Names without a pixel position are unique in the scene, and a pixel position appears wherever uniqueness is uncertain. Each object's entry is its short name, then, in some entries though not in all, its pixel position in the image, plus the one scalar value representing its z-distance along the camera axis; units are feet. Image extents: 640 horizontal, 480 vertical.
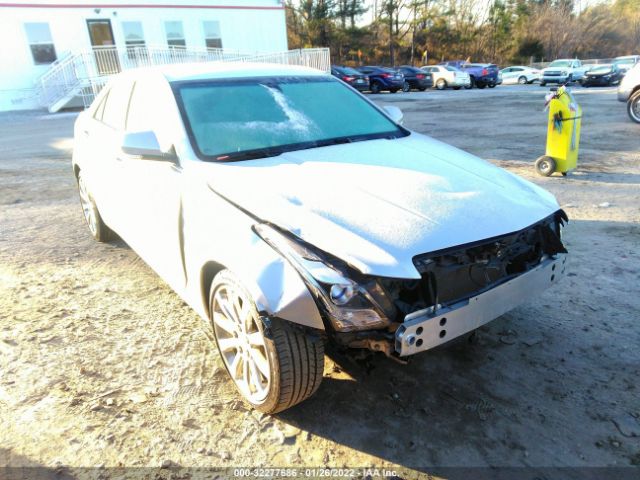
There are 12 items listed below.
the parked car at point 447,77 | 89.66
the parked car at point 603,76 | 80.53
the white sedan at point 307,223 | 6.97
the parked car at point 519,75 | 104.32
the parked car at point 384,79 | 84.79
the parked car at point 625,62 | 88.53
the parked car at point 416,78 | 89.92
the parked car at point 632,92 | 33.94
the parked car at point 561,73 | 89.20
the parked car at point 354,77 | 82.84
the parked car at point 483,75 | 91.71
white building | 66.49
